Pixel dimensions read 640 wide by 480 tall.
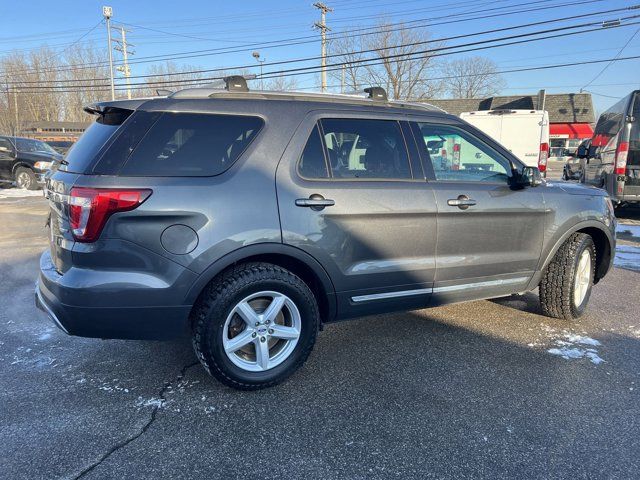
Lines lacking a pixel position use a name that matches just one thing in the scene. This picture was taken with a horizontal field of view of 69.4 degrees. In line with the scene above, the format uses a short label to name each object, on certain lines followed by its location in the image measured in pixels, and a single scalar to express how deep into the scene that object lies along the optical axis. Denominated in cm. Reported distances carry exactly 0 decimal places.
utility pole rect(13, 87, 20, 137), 5059
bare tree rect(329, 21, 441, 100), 4138
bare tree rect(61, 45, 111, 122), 4531
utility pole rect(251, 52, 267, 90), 3522
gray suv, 262
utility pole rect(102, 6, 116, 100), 3316
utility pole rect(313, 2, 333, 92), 3096
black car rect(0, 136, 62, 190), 1488
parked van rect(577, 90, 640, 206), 918
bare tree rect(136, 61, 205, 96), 3793
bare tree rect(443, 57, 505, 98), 5078
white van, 1257
